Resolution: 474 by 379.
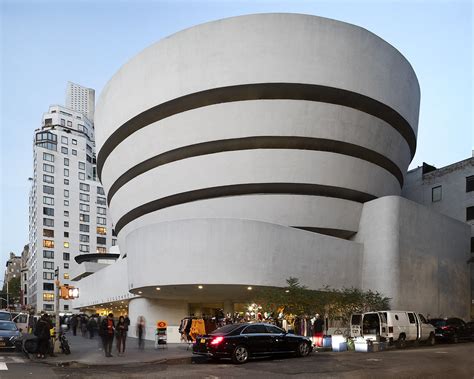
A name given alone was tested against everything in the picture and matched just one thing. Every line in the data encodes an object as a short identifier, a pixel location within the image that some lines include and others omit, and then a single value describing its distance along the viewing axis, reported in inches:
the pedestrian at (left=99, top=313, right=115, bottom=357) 793.6
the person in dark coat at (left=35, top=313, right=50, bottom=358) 764.6
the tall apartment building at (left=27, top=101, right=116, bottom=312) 3841.0
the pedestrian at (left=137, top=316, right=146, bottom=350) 966.7
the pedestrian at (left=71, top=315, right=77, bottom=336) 1631.4
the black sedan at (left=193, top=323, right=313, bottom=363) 692.1
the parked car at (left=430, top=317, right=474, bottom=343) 1141.1
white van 957.2
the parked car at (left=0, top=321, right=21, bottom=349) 864.3
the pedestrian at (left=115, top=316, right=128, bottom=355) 836.1
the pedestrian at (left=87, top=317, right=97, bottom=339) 1370.6
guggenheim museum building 1365.7
